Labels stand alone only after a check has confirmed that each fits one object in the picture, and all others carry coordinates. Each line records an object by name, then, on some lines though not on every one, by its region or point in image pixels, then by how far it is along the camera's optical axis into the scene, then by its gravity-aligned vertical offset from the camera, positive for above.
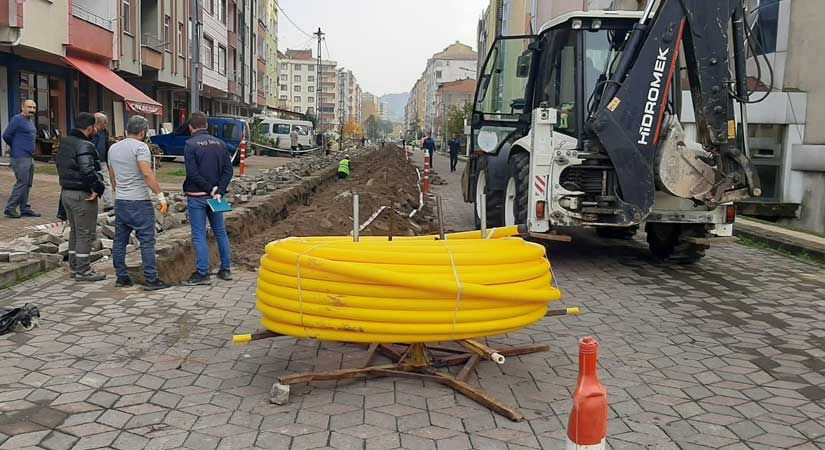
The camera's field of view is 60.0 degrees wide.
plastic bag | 5.48 -1.36
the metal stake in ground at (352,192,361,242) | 4.68 -0.45
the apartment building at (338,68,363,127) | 149.29 +15.26
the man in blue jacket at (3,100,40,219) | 10.61 -0.10
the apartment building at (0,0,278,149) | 19.98 +3.05
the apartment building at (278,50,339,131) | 151.38 +15.26
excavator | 8.00 +0.39
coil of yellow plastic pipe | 4.25 -0.83
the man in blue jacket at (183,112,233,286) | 7.33 -0.30
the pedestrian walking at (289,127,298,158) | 43.59 +0.74
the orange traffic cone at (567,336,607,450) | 2.57 -0.92
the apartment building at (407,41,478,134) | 144.38 +18.12
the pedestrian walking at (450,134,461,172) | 32.62 +0.34
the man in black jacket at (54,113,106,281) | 7.21 -0.42
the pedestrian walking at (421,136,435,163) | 24.91 +0.50
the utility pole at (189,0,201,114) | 23.69 +2.95
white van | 43.28 +1.29
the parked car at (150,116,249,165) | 33.90 +1.00
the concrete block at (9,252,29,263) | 7.41 -1.18
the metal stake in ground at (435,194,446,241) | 5.11 -0.48
